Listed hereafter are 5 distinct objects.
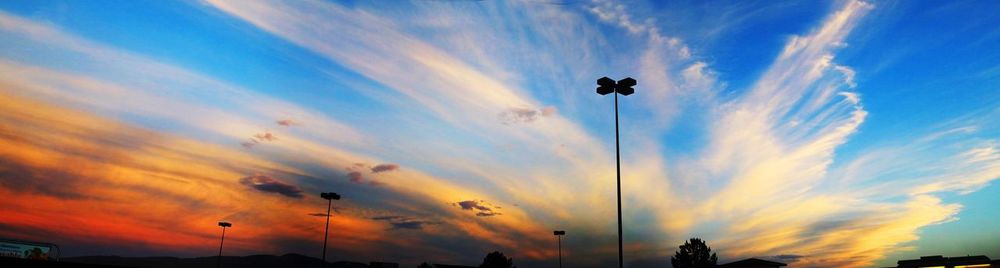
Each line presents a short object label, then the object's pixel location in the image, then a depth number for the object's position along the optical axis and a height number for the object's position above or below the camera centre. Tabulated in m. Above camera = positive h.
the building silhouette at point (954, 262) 59.62 +0.75
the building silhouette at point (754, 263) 66.19 +0.28
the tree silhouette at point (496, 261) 119.19 +0.08
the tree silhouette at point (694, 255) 106.00 +1.77
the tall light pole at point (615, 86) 31.75 +9.71
